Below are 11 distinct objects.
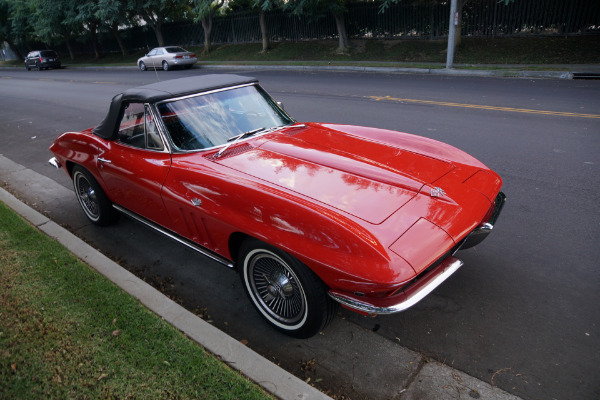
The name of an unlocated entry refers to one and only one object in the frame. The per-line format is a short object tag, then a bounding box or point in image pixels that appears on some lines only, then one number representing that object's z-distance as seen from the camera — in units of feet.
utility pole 53.08
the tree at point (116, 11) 98.48
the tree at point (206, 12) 79.82
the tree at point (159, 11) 95.76
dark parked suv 116.98
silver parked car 82.38
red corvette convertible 8.45
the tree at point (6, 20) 138.67
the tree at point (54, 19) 114.42
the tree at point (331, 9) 67.82
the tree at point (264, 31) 83.95
